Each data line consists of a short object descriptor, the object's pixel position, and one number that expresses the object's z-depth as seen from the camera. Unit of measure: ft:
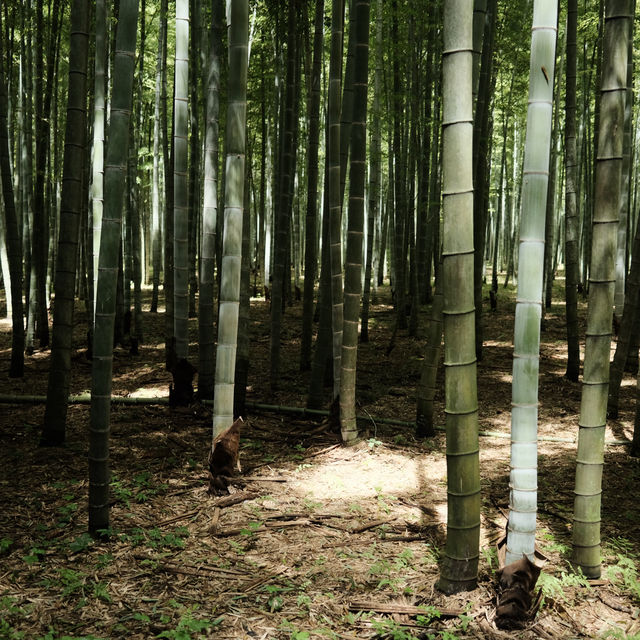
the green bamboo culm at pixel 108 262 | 8.90
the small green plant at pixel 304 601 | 7.86
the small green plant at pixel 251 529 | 10.00
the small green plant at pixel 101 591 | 7.82
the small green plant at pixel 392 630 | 7.11
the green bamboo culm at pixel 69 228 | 11.13
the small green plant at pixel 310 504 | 11.20
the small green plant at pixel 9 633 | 6.84
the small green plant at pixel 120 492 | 10.90
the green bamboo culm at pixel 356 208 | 13.06
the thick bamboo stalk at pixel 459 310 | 7.11
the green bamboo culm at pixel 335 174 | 14.74
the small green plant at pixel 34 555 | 8.57
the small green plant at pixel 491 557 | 8.66
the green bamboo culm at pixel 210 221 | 15.56
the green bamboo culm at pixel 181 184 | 15.75
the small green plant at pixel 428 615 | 7.45
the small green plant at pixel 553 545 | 9.23
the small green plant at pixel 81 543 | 8.99
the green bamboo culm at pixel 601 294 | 7.64
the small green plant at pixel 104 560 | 8.61
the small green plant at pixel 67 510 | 9.90
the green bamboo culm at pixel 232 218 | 10.42
